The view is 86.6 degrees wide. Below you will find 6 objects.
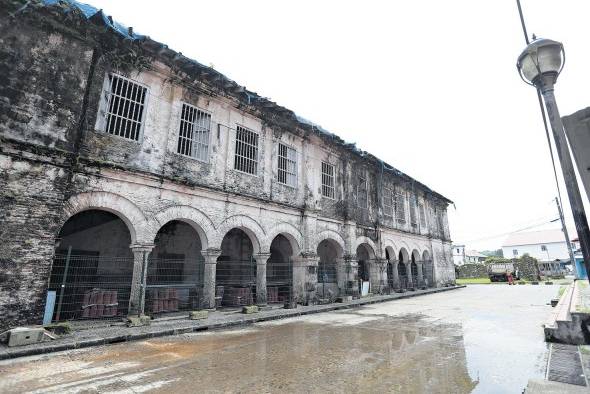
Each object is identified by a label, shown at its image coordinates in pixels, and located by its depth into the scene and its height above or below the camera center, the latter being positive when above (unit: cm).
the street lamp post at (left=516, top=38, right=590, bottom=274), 309 +206
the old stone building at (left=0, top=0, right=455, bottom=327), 700 +290
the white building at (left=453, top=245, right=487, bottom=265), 6291 +380
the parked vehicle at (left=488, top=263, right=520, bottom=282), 3112 +27
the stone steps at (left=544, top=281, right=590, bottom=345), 553 -96
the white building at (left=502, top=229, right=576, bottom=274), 5825 +557
